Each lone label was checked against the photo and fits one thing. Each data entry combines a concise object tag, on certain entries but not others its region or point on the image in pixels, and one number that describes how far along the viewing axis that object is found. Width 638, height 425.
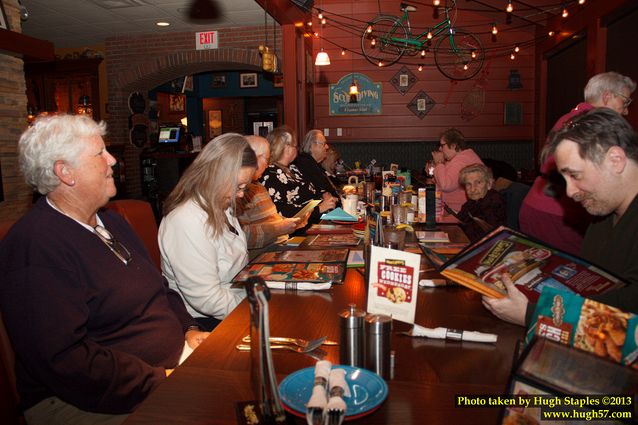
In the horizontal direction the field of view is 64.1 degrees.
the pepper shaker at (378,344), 1.15
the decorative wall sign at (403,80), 9.31
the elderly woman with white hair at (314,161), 5.26
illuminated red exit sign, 9.43
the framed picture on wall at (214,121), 13.95
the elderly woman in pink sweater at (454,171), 5.11
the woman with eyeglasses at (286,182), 4.10
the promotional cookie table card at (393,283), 1.36
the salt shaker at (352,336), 1.16
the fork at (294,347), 1.33
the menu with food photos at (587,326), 0.93
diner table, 1.05
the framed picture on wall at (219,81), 12.52
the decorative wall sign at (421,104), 9.31
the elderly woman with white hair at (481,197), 3.93
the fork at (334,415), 0.86
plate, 1.01
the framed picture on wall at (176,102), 12.41
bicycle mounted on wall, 8.96
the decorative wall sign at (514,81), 9.09
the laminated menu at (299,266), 1.96
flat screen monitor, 10.36
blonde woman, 2.11
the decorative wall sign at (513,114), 9.20
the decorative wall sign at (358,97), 9.41
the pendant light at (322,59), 7.77
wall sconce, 10.52
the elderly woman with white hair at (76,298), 1.41
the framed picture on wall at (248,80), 12.18
